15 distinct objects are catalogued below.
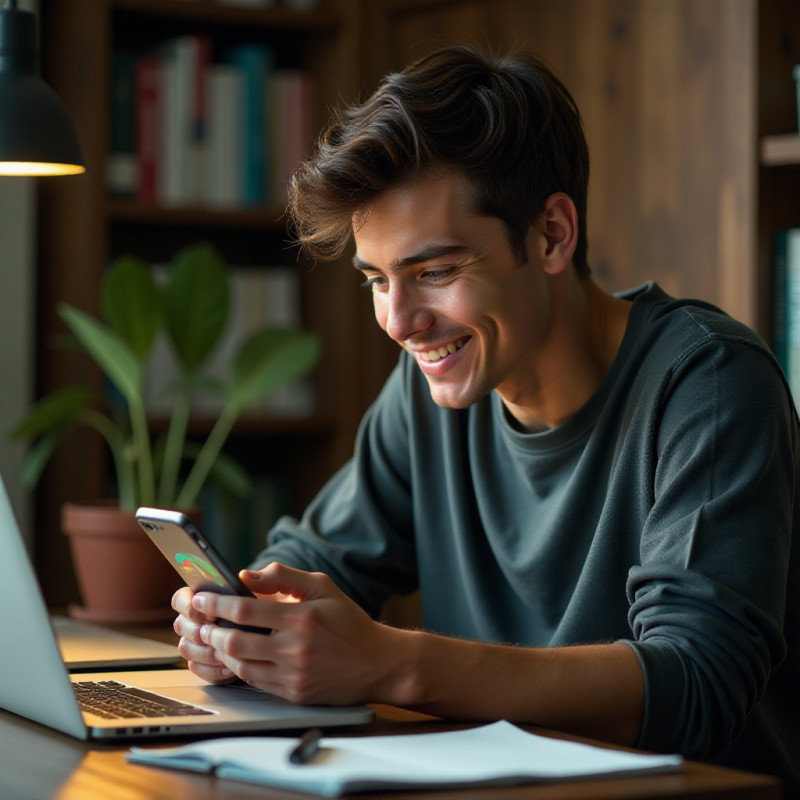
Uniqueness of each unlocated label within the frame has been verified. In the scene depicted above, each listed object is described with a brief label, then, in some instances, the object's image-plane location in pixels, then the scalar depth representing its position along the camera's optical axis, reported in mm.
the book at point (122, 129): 2697
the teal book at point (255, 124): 2838
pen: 883
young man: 1105
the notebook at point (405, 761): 847
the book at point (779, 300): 2174
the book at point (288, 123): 2887
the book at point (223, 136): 2805
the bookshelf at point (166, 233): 2615
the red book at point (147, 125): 2712
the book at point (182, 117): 2738
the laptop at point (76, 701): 1013
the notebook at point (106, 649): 1365
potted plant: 1920
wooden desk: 844
